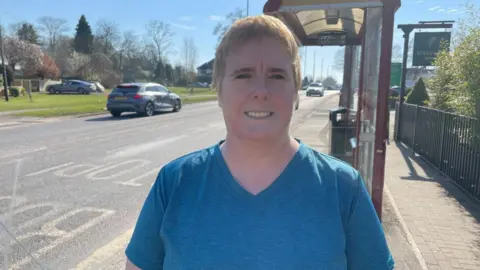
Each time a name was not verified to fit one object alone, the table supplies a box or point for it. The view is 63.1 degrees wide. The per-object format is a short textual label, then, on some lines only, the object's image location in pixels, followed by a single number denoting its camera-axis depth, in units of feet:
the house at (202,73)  321.03
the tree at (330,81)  370.73
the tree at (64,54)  212.43
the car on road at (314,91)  148.36
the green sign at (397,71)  40.06
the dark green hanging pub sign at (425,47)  34.47
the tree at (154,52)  266.36
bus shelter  11.02
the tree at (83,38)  256.32
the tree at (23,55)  153.69
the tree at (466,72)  16.90
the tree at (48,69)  166.81
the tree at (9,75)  118.52
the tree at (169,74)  277.03
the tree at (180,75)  278.05
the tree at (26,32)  219.00
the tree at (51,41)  240.53
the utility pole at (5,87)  82.45
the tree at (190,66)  271.69
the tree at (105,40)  255.29
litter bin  20.40
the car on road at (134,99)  55.98
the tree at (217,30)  159.26
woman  4.18
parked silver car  129.39
